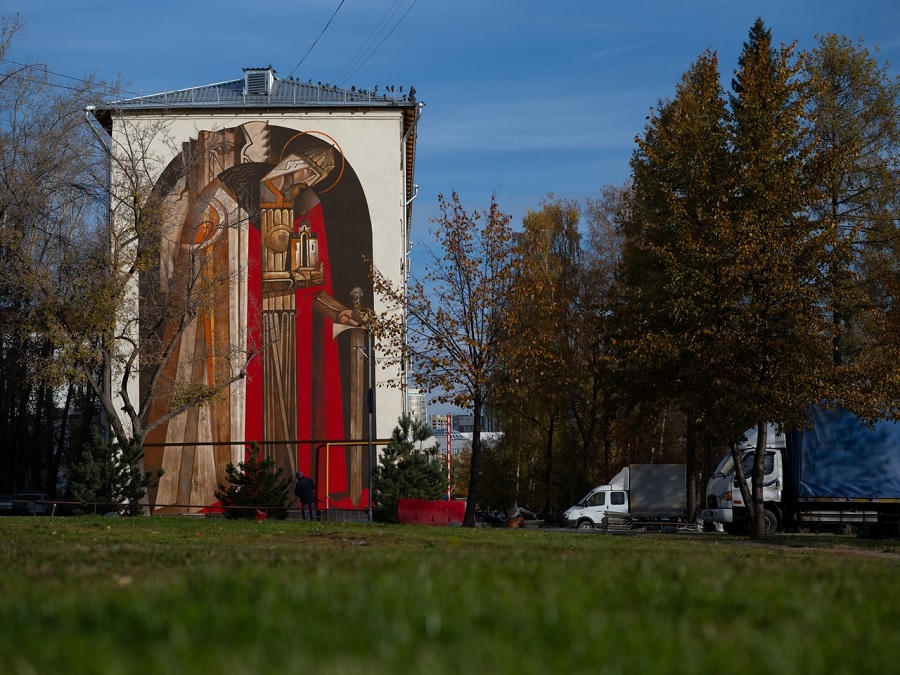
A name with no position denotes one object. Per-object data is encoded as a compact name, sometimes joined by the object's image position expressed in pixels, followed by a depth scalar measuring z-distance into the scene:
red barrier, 31.42
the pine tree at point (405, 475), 35.75
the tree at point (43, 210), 32.94
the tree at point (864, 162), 43.06
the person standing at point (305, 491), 33.84
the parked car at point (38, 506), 52.51
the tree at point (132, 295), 32.88
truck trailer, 34.41
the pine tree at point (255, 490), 31.52
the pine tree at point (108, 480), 30.56
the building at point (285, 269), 45.50
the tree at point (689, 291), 26.33
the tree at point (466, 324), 29.75
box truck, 52.09
